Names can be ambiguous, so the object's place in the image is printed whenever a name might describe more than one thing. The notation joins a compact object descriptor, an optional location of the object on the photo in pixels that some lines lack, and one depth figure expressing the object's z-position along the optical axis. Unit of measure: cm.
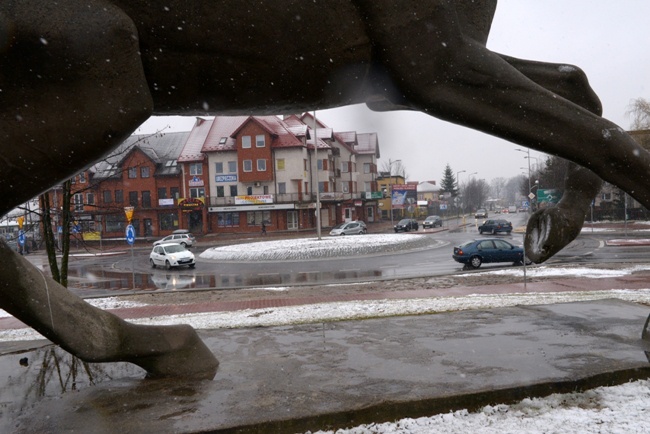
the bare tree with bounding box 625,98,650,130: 4600
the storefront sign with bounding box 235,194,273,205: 5475
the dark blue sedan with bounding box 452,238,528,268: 2239
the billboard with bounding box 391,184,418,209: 5878
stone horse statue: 267
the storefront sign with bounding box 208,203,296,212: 5422
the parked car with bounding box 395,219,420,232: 5122
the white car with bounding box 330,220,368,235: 4494
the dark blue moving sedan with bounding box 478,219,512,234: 4419
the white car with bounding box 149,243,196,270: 2919
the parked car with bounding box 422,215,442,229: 5673
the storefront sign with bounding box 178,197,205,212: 5522
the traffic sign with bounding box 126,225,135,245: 2170
